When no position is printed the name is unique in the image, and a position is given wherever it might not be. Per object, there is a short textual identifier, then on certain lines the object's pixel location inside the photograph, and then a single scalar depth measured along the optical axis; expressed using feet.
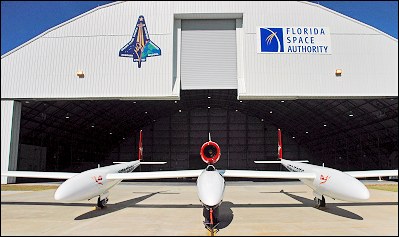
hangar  85.30
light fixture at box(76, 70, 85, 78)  85.67
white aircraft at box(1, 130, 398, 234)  36.36
